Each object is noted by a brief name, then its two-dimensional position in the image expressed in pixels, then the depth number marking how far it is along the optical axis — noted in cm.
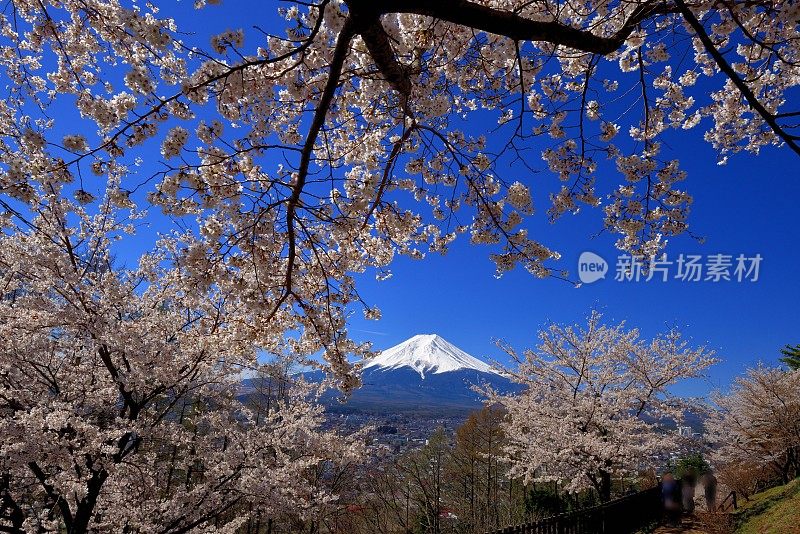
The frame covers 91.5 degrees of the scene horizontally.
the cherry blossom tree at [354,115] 243
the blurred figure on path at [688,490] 1075
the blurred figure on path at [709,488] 1062
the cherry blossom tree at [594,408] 966
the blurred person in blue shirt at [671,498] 1003
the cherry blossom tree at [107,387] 487
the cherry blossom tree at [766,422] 1352
